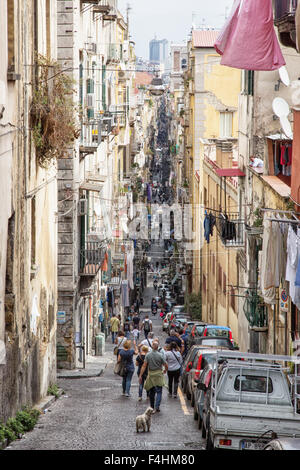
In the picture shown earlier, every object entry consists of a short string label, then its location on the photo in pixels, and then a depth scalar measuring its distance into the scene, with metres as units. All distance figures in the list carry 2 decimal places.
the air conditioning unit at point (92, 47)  33.30
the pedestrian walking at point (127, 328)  43.44
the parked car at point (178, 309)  56.41
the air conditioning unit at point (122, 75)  53.09
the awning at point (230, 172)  31.47
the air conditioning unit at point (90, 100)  32.44
